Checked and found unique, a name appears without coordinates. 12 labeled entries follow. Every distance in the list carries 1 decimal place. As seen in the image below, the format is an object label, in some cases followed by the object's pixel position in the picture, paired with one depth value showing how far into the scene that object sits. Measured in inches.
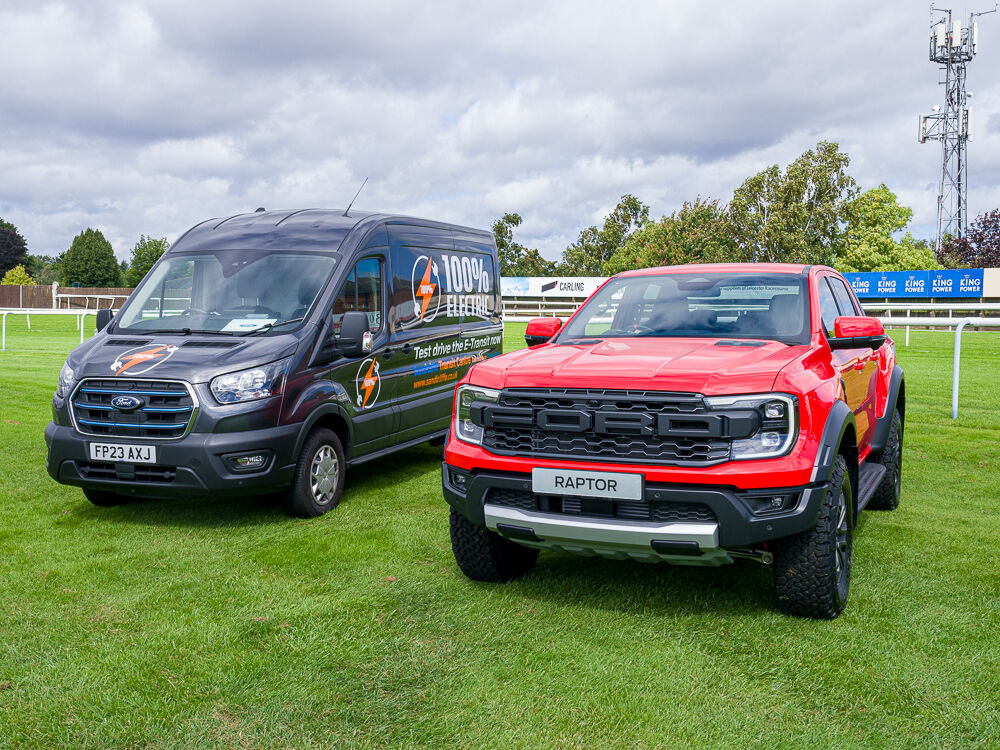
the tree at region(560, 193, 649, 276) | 3577.8
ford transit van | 236.8
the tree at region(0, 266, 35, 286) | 3690.9
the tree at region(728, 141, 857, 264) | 2416.3
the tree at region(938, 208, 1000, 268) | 2701.8
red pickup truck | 158.6
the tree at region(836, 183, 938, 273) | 2539.4
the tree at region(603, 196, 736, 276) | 2573.8
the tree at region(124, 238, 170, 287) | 3528.5
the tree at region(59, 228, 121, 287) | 4298.7
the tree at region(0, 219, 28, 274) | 3914.9
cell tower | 2714.1
